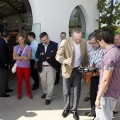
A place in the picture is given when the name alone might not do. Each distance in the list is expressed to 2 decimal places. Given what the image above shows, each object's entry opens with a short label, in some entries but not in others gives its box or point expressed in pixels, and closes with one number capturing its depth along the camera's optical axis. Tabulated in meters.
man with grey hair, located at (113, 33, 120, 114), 2.75
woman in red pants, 3.10
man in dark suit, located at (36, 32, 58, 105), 2.98
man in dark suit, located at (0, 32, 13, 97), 3.18
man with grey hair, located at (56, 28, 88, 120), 2.40
